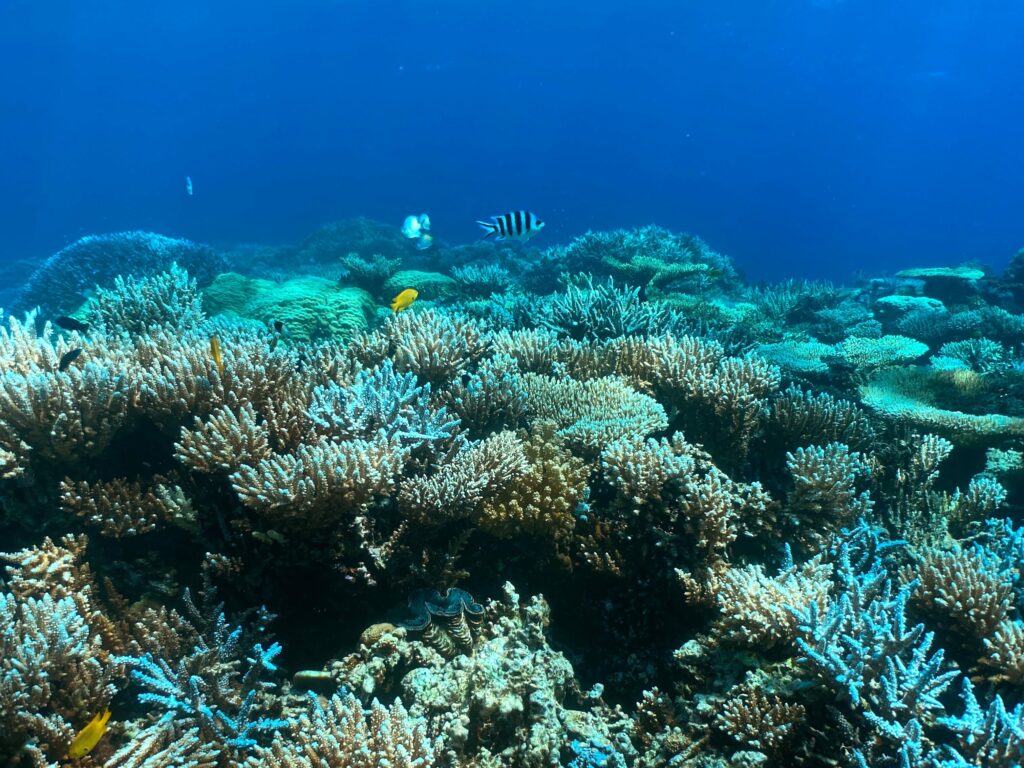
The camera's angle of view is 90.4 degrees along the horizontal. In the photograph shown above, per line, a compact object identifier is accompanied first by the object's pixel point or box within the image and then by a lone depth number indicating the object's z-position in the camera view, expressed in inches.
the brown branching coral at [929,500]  152.8
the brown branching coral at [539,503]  129.0
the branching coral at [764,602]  104.7
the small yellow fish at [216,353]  128.6
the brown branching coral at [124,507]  116.1
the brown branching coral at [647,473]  130.1
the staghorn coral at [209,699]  93.0
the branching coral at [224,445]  116.6
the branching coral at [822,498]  134.1
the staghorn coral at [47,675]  86.5
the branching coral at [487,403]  158.2
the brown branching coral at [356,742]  84.7
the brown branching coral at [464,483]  121.5
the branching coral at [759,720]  90.3
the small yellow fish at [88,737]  81.9
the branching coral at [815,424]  169.6
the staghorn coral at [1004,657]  96.5
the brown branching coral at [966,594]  104.6
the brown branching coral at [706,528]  121.3
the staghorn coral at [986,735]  78.7
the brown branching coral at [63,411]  118.5
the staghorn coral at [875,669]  84.9
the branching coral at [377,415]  129.3
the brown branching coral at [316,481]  105.5
